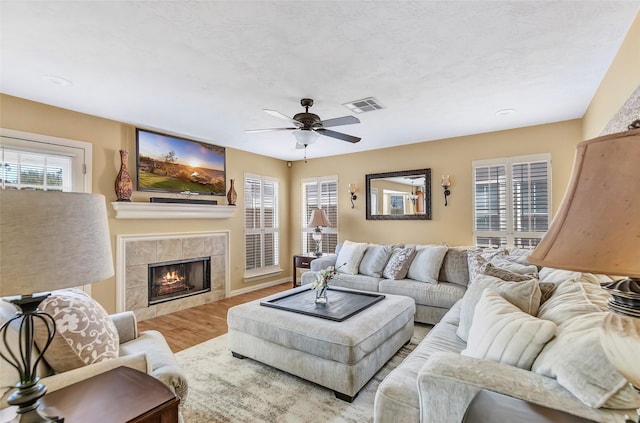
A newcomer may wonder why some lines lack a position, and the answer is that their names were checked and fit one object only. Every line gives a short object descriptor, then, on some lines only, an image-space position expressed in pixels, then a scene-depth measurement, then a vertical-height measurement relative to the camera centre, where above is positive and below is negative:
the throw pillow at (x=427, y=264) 3.92 -0.72
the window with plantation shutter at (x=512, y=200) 4.07 +0.13
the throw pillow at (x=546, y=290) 1.92 -0.52
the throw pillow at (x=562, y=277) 1.88 -0.46
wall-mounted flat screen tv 4.12 +0.70
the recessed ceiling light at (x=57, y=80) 2.67 +1.20
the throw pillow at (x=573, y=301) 1.45 -0.47
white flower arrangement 2.91 -0.66
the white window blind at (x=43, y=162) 3.09 +0.56
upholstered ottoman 2.20 -1.05
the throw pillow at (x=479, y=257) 3.55 -0.57
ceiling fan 2.91 +0.86
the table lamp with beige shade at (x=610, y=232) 0.67 -0.05
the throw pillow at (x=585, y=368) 0.99 -0.58
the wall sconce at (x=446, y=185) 4.70 +0.39
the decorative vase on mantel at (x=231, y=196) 5.20 +0.27
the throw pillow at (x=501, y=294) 1.81 -0.54
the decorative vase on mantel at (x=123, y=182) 3.79 +0.38
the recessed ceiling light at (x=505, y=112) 3.53 +1.17
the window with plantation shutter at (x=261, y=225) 5.64 -0.27
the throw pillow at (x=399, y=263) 4.12 -0.74
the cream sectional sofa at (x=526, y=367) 1.04 -0.65
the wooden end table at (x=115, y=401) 1.07 -0.72
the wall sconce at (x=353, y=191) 5.68 +0.37
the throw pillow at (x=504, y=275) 2.21 -0.49
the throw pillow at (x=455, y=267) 3.83 -0.74
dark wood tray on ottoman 2.62 -0.90
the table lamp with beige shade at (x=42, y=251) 0.84 -0.12
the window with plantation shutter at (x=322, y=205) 6.00 +0.12
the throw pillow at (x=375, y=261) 4.37 -0.74
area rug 2.04 -1.39
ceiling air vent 3.21 +1.16
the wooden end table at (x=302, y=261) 5.45 -0.92
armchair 1.28 -0.77
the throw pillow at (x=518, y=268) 2.70 -0.54
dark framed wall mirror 4.98 +0.27
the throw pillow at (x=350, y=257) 4.54 -0.72
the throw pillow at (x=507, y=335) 1.33 -0.60
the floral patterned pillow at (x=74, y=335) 1.43 -0.61
